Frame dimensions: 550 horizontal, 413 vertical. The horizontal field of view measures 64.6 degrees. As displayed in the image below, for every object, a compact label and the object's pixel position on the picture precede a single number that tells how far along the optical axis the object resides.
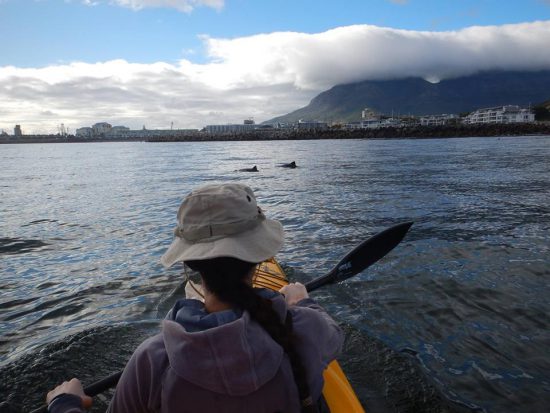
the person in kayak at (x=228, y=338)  1.82
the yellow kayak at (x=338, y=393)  3.09
